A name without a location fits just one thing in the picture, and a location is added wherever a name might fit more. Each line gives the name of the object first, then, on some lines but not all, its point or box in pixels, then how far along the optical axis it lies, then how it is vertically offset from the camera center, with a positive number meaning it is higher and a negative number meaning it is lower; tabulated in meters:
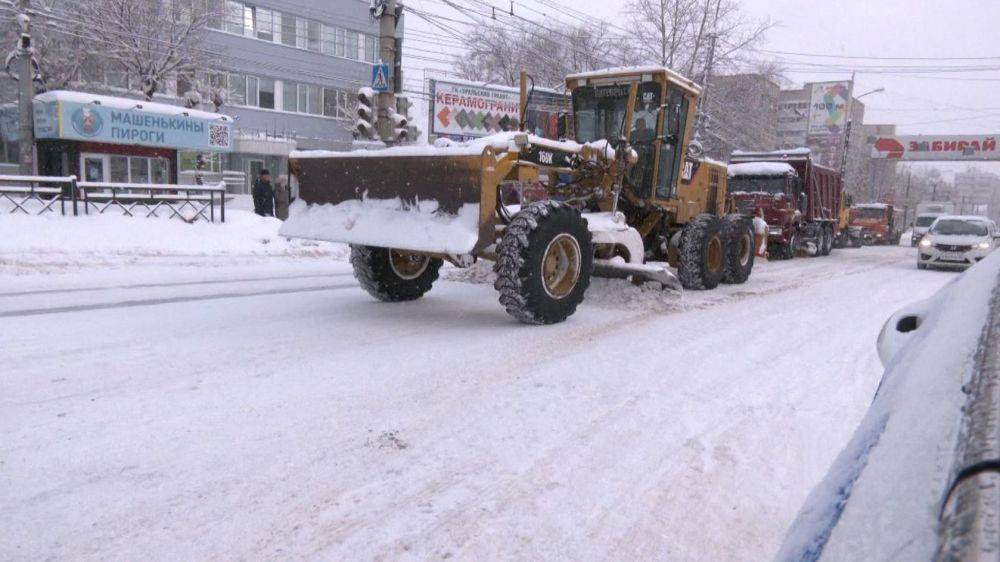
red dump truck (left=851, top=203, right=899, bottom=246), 32.84 -0.63
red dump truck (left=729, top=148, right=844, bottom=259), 18.42 +0.23
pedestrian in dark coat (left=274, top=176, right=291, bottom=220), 20.56 -0.58
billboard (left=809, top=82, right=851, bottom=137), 51.88 +7.39
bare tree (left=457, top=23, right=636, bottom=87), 36.81 +7.90
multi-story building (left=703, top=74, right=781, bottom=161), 38.56 +5.05
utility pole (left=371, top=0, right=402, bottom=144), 14.21 +2.72
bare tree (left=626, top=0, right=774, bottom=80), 33.91 +8.19
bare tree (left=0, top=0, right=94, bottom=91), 26.51 +4.90
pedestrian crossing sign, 14.04 +2.17
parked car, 0.86 -0.38
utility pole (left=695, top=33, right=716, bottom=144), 30.20 +4.77
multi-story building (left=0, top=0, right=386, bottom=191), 33.56 +5.49
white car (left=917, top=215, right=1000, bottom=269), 15.75 -0.65
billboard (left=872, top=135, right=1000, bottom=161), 53.50 +5.12
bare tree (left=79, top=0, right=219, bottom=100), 27.66 +5.71
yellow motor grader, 6.20 -0.16
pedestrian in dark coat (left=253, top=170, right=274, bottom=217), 18.64 -0.48
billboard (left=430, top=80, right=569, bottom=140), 23.89 +2.82
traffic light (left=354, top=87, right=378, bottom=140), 14.95 +1.44
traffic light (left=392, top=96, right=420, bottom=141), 15.66 +1.51
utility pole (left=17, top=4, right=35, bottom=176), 18.00 +1.85
